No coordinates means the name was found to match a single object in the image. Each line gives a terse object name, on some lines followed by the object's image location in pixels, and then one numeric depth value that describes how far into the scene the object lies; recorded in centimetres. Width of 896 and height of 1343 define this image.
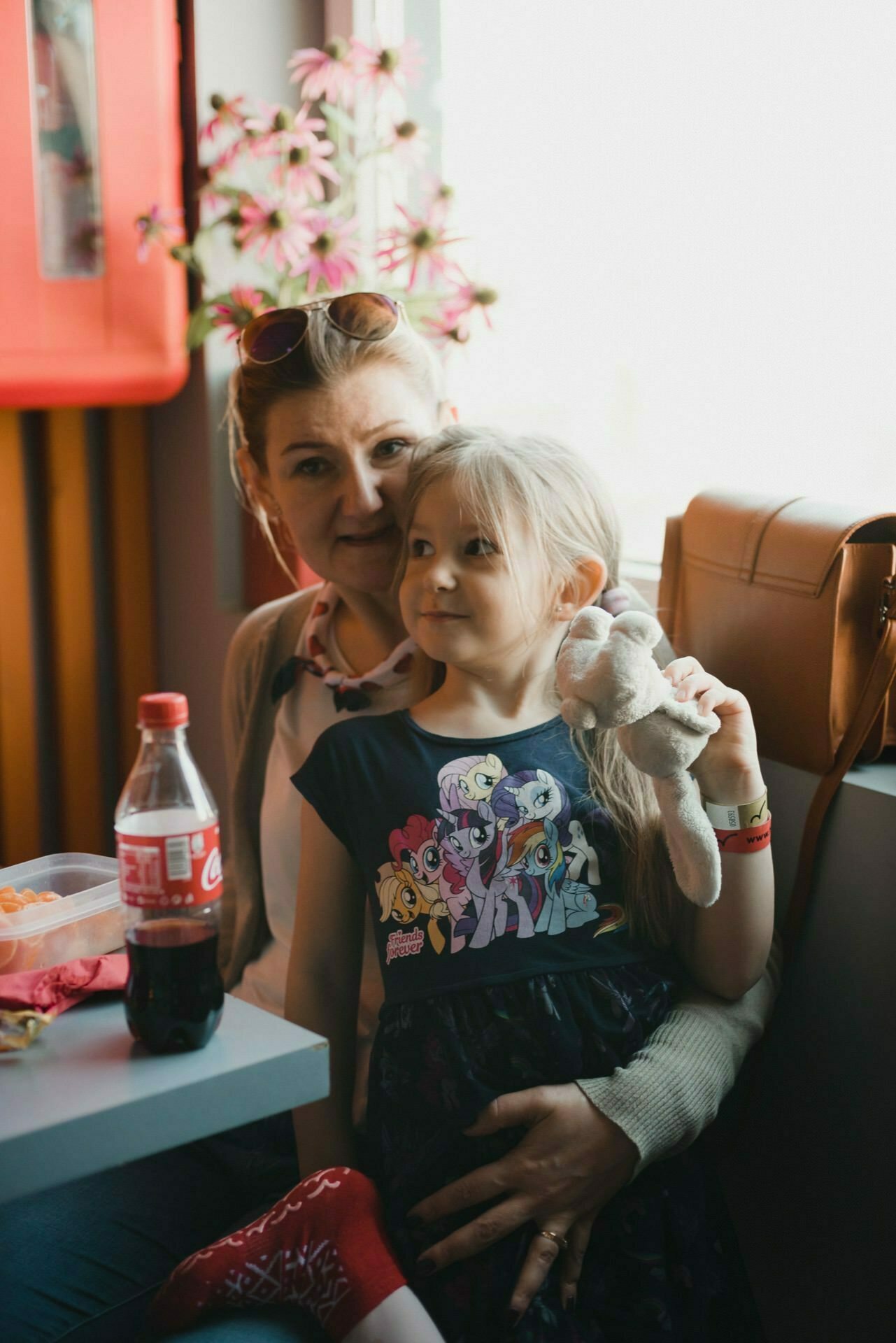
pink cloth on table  86
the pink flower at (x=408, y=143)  161
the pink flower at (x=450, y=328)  159
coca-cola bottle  80
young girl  97
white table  71
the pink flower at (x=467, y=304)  156
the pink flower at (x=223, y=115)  170
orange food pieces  96
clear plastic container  93
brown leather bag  108
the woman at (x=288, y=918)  99
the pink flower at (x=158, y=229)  178
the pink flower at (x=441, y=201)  159
